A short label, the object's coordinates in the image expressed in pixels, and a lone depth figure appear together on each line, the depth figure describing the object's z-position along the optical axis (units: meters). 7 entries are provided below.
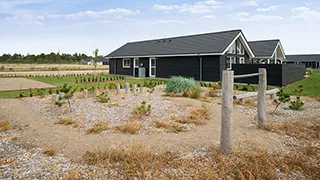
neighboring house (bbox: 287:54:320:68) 49.50
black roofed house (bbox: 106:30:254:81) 19.14
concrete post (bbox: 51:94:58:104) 9.26
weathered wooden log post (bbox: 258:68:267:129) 5.85
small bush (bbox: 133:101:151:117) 6.97
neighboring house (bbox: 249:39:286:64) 24.50
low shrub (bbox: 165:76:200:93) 11.33
